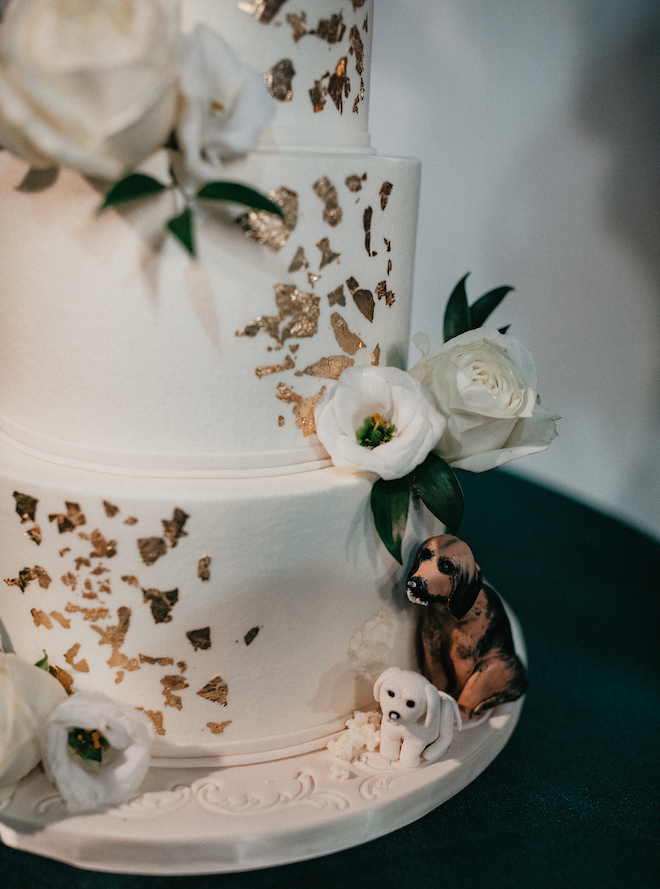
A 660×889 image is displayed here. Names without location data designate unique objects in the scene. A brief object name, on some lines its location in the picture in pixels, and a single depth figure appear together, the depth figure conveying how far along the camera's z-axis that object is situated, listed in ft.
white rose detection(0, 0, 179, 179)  1.20
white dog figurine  1.47
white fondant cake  1.37
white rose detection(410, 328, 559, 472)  1.54
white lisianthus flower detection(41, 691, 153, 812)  1.39
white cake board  1.37
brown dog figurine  1.63
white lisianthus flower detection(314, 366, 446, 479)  1.45
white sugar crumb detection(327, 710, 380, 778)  1.52
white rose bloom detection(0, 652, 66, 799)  1.39
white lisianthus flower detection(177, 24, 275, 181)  1.24
